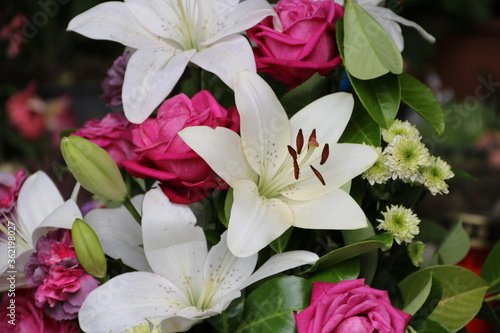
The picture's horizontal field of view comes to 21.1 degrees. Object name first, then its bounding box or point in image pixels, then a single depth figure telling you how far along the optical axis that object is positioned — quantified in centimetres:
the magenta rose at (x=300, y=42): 105
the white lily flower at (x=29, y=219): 104
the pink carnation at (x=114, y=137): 107
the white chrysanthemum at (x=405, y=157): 103
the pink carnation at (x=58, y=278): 101
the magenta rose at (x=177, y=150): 100
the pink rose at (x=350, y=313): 97
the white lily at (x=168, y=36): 104
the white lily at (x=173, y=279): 99
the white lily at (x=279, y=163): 99
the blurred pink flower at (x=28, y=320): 104
